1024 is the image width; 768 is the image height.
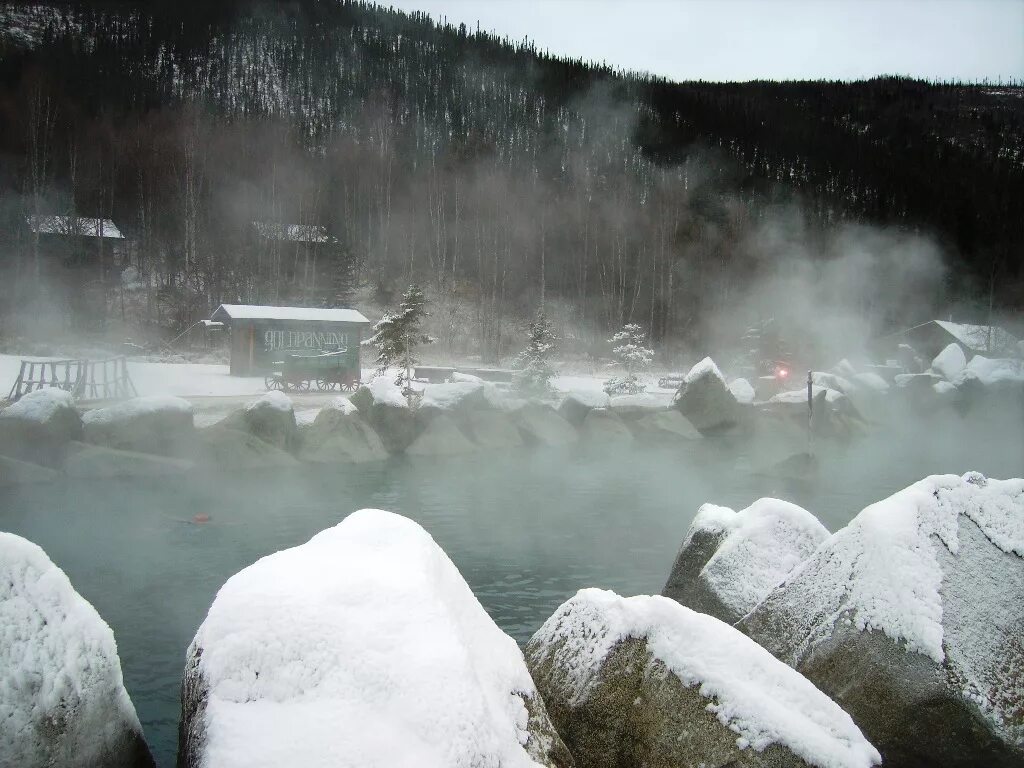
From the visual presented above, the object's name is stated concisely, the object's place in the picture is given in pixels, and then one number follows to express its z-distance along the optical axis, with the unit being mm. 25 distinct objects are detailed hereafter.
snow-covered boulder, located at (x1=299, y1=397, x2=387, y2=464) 14623
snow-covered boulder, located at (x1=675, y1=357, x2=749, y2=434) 19922
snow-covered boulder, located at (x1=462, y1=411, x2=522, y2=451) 17141
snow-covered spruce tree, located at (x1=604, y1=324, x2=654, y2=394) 24391
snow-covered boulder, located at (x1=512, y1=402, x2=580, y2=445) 17859
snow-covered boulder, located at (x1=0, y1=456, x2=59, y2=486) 11656
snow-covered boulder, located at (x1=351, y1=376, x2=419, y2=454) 16094
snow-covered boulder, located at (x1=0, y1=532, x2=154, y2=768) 2459
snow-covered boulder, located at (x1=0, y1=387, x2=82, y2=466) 12227
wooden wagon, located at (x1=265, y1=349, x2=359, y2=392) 21875
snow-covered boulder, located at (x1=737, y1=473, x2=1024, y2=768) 3359
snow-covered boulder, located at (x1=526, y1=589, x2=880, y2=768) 2648
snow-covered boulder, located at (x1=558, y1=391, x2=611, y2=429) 19031
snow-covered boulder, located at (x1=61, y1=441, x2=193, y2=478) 12414
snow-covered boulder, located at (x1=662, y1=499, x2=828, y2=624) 4664
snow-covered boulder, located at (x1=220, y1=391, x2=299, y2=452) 14164
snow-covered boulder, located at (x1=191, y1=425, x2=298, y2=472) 13367
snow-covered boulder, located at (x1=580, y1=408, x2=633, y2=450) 18219
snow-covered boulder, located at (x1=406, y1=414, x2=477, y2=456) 16064
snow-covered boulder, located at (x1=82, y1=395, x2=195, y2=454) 13031
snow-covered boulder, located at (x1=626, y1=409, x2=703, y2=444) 18781
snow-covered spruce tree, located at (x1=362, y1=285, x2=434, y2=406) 21750
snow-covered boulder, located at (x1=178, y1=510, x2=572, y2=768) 2229
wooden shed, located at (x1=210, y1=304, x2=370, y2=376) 25641
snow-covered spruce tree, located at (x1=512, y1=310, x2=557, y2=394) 21891
